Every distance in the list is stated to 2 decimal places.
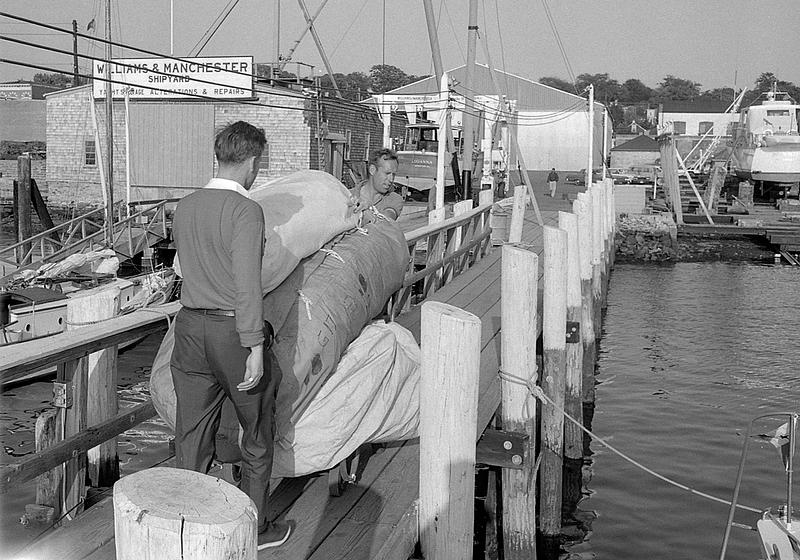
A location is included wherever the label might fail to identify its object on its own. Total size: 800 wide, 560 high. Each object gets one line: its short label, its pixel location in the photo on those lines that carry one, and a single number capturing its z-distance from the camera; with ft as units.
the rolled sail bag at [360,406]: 15.37
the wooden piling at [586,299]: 40.27
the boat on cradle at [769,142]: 135.85
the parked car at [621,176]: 154.94
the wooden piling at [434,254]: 40.29
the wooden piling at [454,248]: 44.04
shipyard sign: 90.94
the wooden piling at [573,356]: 33.01
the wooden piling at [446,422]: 14.93
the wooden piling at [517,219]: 50.70
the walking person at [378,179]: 24.77
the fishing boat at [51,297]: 43.37
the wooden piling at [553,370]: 26.22
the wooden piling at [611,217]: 79.36
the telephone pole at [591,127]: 80.81
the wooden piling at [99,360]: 16.75
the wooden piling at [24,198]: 64.95
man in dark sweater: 13.01
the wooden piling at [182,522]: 6.40
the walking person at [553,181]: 120.16
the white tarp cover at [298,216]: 15.97
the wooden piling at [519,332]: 20.10
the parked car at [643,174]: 156.66
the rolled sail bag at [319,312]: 15.07
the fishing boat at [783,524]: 16.14
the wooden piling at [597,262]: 50.49
